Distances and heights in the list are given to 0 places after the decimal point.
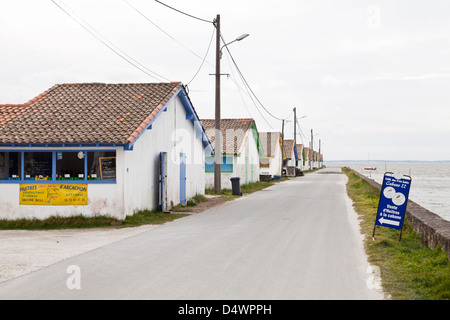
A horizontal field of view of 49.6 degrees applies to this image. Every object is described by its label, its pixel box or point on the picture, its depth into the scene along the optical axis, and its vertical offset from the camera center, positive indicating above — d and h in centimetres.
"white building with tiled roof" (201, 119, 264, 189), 3519 +80
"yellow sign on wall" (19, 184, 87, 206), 1490 -101
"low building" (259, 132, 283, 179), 5625 +91
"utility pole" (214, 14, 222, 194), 2530 +220
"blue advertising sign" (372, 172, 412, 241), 1091 -89
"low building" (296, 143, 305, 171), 9417 +111
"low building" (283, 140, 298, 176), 8056 +148
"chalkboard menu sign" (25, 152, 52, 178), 1529 -10
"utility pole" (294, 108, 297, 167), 6384 +510
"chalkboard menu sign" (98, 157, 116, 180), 1495 -19
